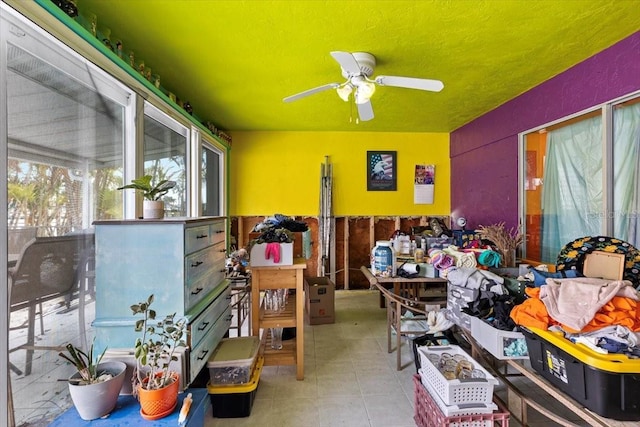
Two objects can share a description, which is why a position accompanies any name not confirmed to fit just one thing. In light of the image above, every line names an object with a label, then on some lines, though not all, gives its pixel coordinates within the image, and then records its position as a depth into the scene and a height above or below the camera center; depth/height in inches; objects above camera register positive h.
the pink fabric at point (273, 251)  85.0 -11.1
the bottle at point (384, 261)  103.4 -17.3
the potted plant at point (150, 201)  65.6 +3.0
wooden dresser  60.2 -13.0
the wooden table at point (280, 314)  86.3 -26.7
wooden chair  98.3 -42.6
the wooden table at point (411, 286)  101.4 -36.7
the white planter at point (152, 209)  65.6 +1.1
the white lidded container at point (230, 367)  75.7 -41.3
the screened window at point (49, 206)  50.9 +1.6
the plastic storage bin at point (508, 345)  59.6 -27.7
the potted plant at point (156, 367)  51.4 -30.5
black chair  51.3 -12.5
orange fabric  46.6 -17.4
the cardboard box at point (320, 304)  134.5 -43.1
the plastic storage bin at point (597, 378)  40.8 -25.0
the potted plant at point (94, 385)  49.4 -30.7
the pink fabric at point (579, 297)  47.6 -14.7
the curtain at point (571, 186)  97.9 +11.1
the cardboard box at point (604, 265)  62.9 -11.9
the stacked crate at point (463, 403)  59.7 -41.0
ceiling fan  79.7 +41.3
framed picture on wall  190.4 +30.0
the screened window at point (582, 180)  87.5 +13.0
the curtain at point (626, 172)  85.0 +13.5
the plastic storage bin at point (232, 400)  74.7 -49.8
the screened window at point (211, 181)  153.5 +19.3
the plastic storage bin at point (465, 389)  60.5 -38.0
